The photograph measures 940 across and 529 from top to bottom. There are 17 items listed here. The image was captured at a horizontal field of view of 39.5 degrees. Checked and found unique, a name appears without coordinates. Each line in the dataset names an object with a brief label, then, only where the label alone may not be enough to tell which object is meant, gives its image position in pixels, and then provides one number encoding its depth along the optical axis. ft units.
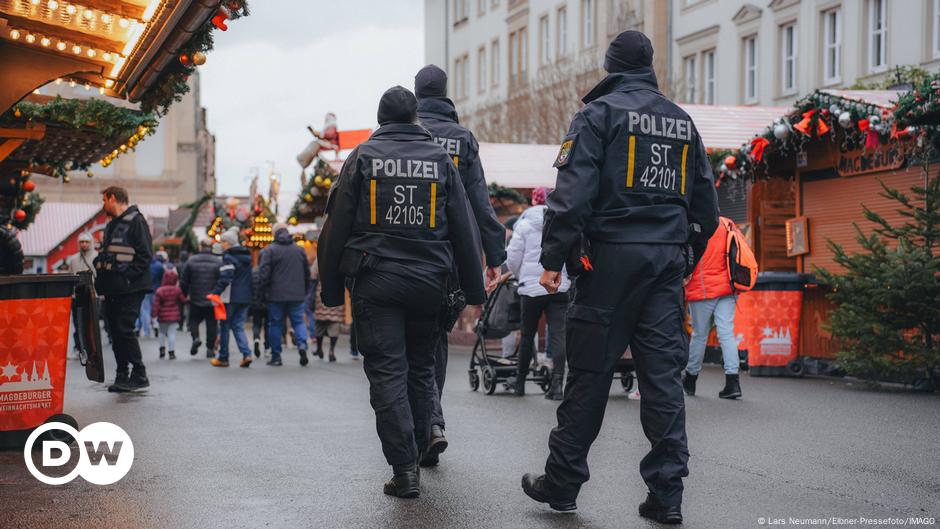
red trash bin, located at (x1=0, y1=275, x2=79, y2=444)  27.58
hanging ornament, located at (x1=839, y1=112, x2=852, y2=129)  45.24
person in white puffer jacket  37.73
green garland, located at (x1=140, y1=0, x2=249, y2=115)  31.74
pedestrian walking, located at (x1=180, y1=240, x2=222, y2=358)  64.13
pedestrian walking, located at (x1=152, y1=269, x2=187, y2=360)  69.00
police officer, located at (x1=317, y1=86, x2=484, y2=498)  21.27
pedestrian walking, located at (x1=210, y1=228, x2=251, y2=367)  60.39
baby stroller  39.99
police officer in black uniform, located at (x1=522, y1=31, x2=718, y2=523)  18.89
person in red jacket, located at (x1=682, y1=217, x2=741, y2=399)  38.88
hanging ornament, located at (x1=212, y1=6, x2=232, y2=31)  29.89
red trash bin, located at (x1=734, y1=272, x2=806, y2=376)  49.60
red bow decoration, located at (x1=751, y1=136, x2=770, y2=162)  51.28
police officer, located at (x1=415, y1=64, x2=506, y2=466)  24.47
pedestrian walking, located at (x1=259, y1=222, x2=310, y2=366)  57.67
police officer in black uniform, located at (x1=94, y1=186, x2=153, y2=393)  39.04
